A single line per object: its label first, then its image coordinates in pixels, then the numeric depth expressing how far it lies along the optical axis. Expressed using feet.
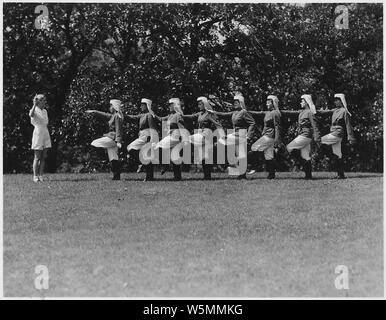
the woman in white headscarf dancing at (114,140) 48.19
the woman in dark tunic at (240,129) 48.62
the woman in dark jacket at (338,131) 47.57
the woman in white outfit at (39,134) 46.26
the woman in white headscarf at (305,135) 47.57
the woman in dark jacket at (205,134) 48.08
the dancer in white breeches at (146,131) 48.75
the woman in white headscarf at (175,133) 48.06
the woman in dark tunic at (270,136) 48.32
